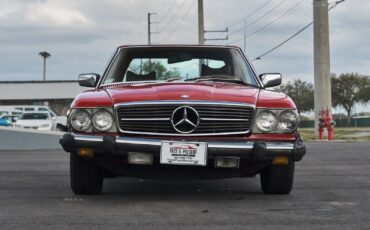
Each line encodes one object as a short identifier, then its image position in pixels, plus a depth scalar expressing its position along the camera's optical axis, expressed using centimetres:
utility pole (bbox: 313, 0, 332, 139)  2597
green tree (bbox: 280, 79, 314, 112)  9188
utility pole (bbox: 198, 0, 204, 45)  3920
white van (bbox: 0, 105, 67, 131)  2695
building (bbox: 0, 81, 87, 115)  6950
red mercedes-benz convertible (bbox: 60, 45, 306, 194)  554
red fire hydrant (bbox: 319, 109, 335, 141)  2309
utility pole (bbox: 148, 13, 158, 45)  6662
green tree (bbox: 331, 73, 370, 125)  7825
